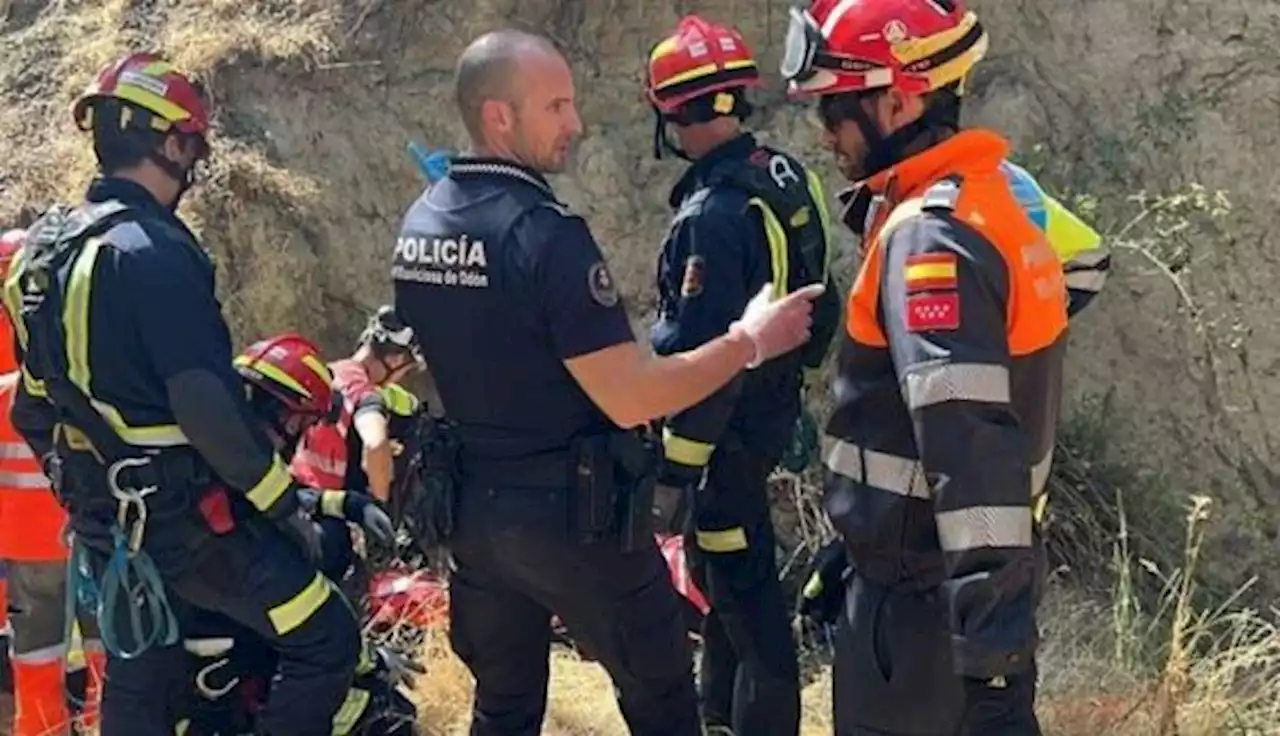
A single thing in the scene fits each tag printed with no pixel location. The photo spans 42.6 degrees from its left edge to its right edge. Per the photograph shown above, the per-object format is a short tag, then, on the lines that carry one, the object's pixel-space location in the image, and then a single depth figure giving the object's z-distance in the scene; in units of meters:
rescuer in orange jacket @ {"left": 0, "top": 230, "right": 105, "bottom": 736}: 5.45
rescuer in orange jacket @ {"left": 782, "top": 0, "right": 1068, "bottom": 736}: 2.81
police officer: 3.66
